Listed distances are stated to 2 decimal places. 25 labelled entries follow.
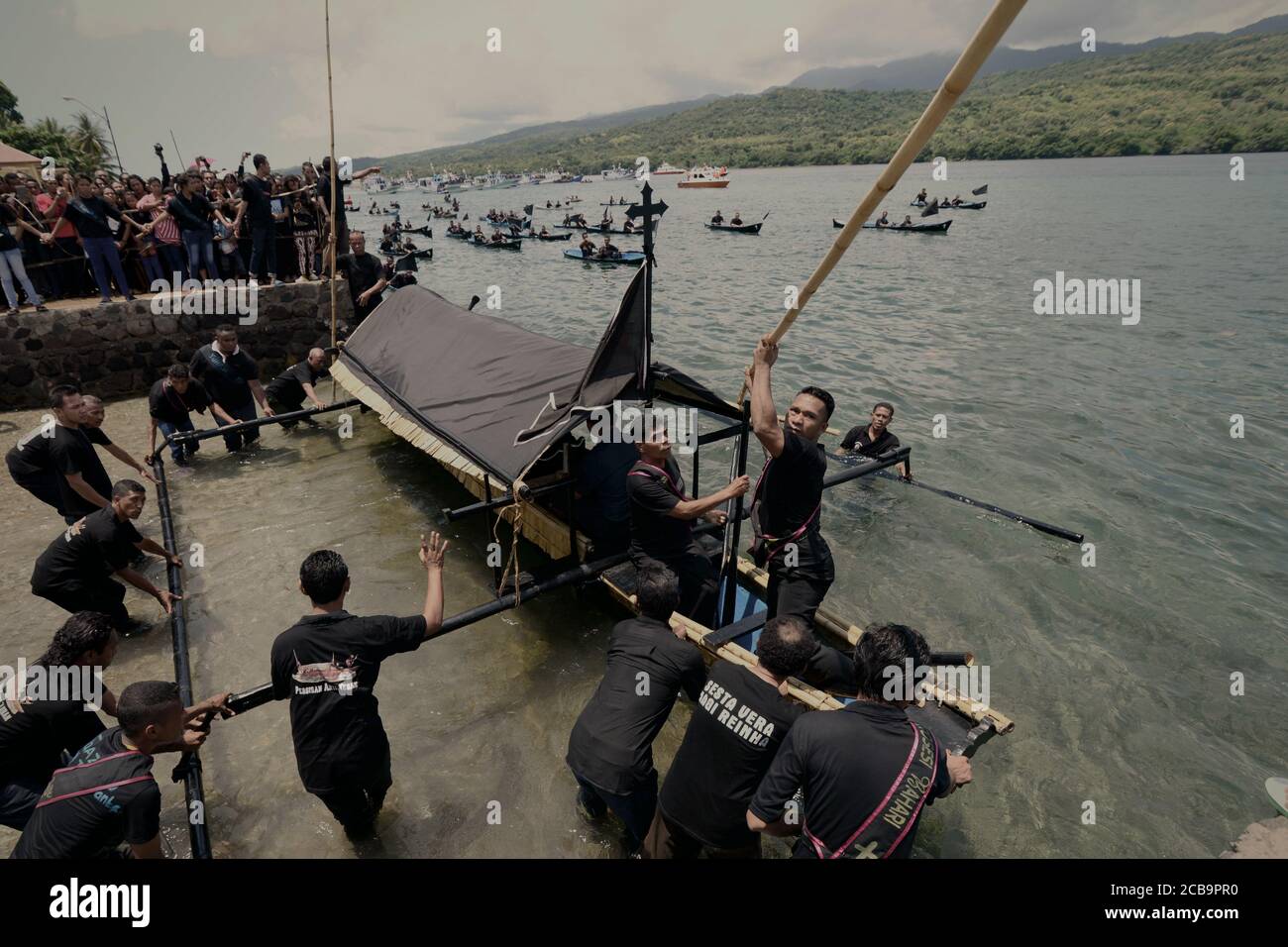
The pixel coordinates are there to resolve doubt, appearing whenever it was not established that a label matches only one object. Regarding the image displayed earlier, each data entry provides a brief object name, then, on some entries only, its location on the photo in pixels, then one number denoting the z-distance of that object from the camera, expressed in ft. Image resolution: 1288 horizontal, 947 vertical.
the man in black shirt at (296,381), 38.08
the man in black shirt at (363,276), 47.19
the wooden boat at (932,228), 126.93
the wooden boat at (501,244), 138.74
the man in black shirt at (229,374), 34.24
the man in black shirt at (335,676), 12.85
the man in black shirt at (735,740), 11.88
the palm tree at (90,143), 179.63
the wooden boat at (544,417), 17.58
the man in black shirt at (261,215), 45.39
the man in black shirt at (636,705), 13.33
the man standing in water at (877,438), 33.55
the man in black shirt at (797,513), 16.69
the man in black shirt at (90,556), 19.08
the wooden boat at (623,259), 112.53
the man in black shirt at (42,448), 22.35
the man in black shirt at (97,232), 39.63
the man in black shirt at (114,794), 10.84
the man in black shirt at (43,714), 12.66
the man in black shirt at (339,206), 48.32
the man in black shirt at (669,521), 18.19
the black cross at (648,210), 16.68
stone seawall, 42.39
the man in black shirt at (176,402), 31.45
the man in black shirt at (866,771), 9.93
